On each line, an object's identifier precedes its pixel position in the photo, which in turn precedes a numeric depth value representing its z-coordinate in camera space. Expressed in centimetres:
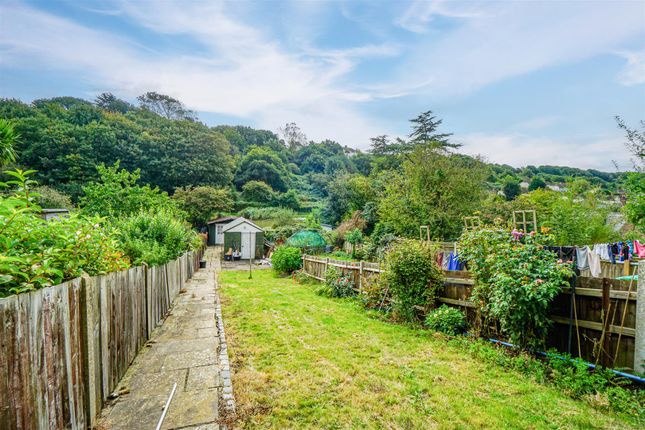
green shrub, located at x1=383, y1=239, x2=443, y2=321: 647
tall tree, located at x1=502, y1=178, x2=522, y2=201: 3988
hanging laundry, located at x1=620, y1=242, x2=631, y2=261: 893
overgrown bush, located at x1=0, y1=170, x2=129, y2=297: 197
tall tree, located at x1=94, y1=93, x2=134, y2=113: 6362
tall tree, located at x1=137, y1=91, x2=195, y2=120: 7294
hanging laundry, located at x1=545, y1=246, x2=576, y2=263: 884
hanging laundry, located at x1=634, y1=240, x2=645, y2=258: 748
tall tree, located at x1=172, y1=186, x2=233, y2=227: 2998
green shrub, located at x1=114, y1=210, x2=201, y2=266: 555
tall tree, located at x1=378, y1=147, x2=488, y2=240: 1664
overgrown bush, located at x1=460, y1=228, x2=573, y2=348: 426
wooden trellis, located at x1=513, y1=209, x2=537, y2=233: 1893
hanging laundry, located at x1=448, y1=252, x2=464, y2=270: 930
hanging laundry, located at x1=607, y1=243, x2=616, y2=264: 897
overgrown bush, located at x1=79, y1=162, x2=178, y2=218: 1208
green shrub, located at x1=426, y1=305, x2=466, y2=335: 575
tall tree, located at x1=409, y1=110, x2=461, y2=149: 3372
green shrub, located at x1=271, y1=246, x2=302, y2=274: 1446
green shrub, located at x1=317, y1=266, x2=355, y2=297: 929
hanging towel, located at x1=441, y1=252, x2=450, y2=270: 959
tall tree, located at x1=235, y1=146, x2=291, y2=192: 5109
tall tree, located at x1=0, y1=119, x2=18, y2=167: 684
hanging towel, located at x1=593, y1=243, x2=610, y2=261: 901
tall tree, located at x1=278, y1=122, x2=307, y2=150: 9262
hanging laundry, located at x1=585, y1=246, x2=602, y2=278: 871
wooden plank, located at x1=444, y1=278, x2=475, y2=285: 584
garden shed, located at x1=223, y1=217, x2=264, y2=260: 2198
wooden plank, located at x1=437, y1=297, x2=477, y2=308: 580
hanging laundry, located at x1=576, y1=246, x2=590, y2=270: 883
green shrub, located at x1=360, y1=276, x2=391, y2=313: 758
